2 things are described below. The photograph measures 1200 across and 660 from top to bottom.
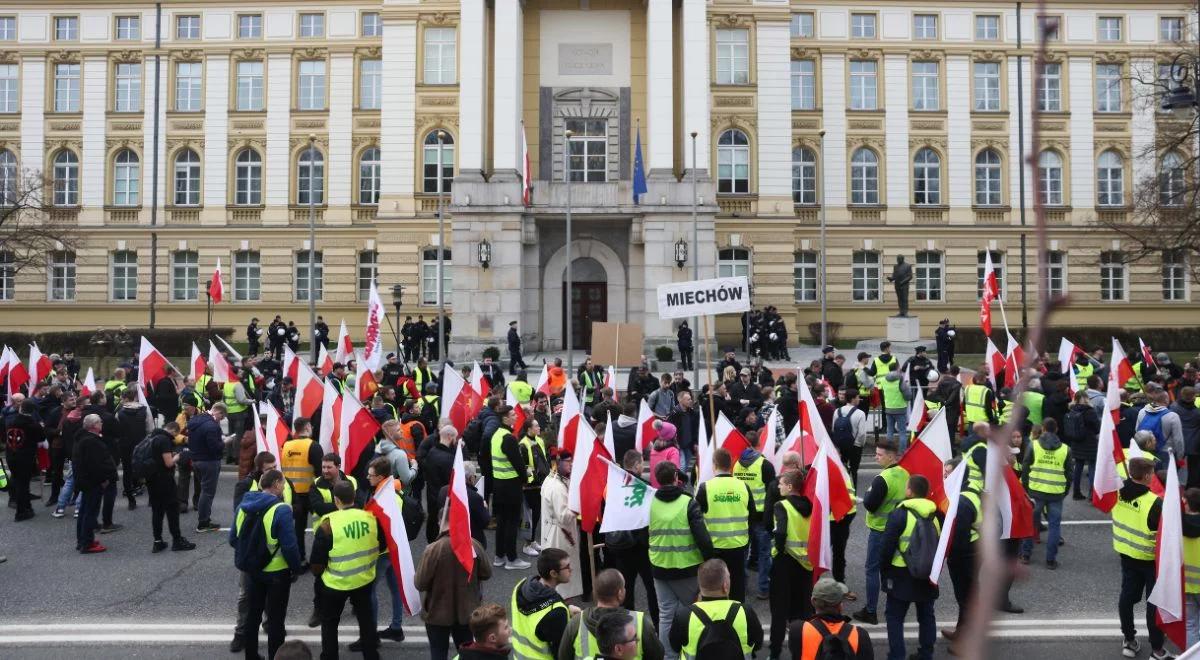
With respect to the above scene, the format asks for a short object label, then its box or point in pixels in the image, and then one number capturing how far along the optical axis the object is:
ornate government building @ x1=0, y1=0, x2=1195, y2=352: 43.50
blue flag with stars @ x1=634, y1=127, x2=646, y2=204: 31.59
